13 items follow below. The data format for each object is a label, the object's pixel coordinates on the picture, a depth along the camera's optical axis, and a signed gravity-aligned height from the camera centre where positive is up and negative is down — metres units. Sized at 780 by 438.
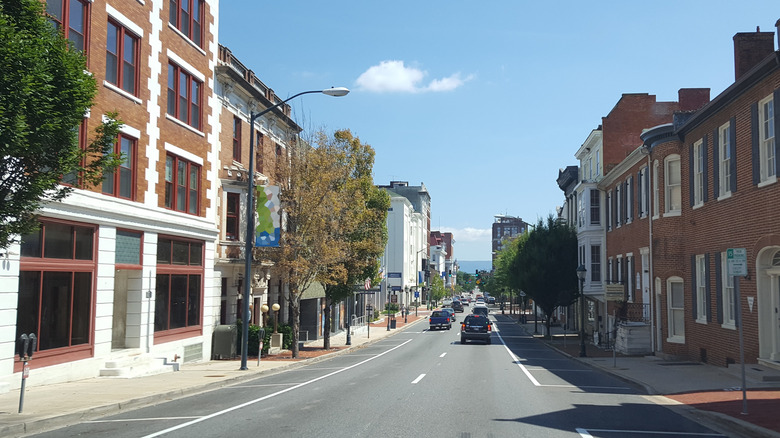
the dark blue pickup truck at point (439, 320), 56.91 -3.96
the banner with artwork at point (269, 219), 25.67 +2.07
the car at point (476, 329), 39.28 -3.25
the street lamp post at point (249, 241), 22.44 +1.06
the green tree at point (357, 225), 31.77 +2.49
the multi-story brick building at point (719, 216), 19.20 +2.09
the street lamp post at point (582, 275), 30.02 +0.02
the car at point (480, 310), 62.75 -3.46
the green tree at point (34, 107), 9.90 +2.54
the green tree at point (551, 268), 46.66 +0.50
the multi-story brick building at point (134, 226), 17.42 +1.40
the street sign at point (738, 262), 12.92 +0.30
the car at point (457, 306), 97.46 -4.74
